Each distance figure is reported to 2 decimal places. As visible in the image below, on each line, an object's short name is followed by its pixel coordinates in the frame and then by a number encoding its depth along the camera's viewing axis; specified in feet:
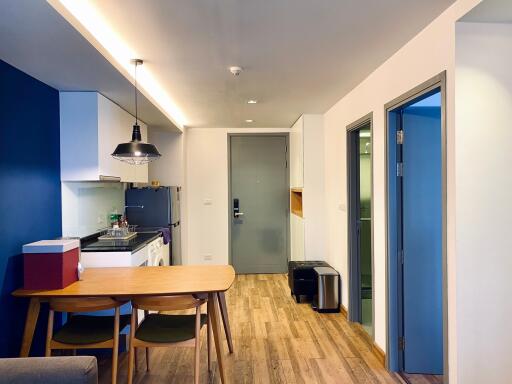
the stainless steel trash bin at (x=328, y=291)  13.41
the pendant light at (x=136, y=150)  8.84
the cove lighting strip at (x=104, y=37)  6.08
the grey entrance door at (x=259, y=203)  19.49
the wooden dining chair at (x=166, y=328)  7.06
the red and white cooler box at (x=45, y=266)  7.45
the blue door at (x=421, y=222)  8.68
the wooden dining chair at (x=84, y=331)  7.05
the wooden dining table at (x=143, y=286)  7.16
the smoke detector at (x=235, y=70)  9.52
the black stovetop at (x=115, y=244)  10.11
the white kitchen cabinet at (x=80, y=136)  10.07
